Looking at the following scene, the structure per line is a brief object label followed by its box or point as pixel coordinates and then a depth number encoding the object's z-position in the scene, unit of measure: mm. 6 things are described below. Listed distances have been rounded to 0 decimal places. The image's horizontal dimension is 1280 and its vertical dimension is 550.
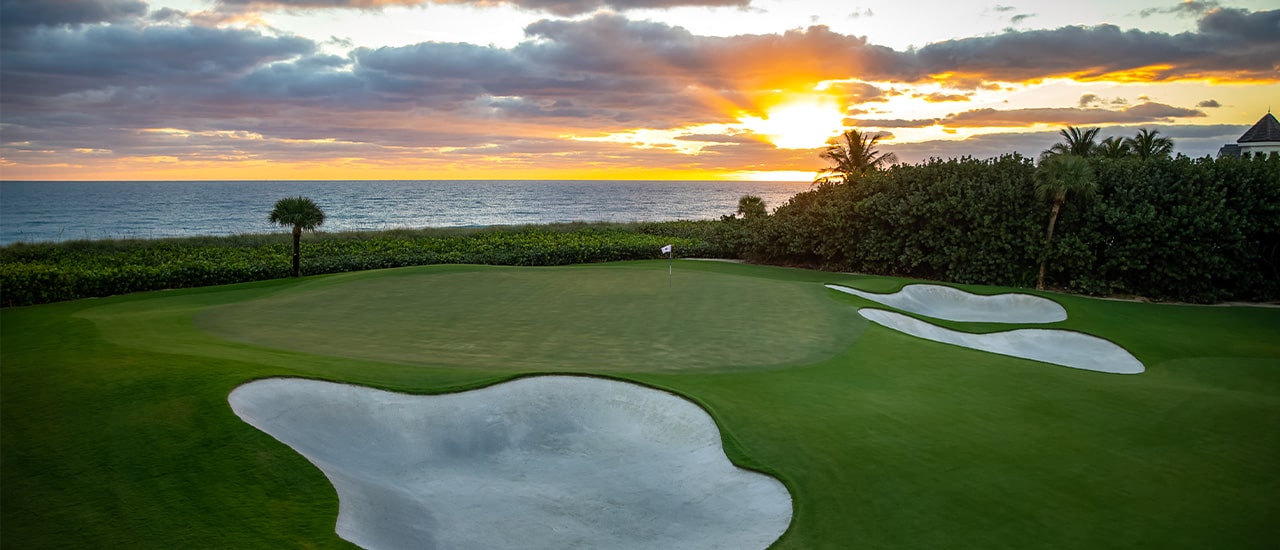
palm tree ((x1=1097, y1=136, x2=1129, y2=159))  36312
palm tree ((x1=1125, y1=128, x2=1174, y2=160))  36969
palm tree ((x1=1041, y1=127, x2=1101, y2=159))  35406
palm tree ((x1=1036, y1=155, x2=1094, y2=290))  21172
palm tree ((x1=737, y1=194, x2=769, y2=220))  33094
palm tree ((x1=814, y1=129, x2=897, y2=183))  41200
